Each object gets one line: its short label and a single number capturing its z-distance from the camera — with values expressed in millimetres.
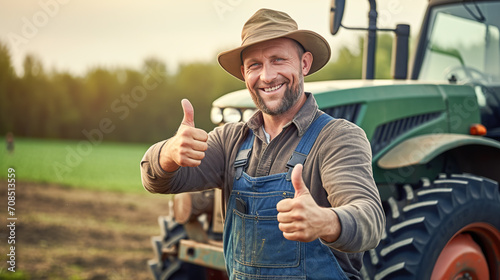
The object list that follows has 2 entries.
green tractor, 2951
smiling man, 1986
